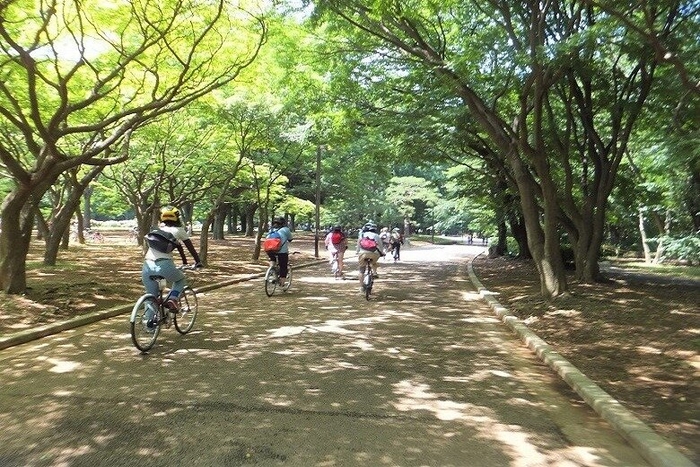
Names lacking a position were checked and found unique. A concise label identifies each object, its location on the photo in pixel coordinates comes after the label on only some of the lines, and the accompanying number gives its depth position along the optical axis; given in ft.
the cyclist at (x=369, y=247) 41.63
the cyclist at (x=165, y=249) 23.09
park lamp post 82.89
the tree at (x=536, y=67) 33.83
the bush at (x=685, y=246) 49.57
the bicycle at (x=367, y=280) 40.14
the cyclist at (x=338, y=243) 53.62
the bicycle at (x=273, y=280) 40.98
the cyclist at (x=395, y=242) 86.63
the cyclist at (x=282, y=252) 41.91
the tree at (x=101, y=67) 31.24
